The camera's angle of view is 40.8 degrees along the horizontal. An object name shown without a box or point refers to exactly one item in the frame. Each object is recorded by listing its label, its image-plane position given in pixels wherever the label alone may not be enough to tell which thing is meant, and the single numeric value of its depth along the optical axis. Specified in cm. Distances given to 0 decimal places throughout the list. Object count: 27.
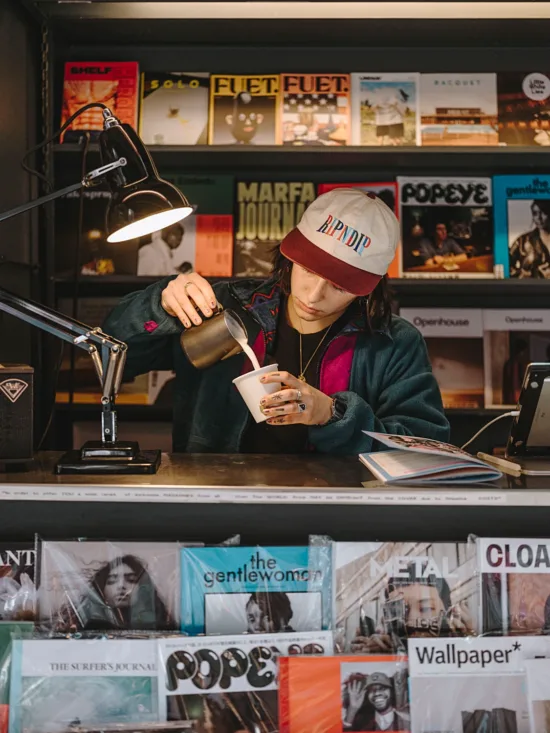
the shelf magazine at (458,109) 267
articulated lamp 122
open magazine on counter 113
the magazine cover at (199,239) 274
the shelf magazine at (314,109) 263
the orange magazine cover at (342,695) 111
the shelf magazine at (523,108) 268
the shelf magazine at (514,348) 279
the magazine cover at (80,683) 110
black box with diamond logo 124
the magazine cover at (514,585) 118
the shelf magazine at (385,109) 266
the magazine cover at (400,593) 118
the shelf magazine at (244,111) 266
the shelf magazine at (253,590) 118
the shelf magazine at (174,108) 267
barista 148
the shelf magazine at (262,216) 275
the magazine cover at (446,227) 274
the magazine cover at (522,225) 271
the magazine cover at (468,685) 111
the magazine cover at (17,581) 118
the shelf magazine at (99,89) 267
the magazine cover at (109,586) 118
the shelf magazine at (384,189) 277
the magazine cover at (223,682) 111
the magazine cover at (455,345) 280
